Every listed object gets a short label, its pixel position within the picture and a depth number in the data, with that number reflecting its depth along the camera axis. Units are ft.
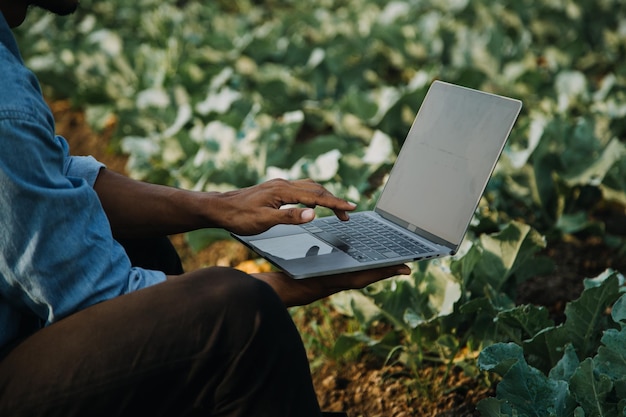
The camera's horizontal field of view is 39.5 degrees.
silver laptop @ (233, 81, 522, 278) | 6.97
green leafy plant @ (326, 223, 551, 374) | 8.56
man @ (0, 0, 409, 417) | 5.24
